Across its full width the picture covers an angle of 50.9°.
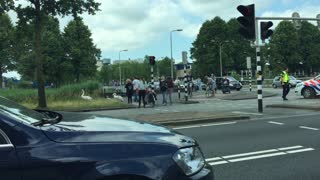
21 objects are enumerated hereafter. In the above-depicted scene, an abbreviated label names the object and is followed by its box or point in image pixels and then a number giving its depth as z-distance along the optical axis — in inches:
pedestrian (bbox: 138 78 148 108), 687.3
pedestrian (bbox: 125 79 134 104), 777.4
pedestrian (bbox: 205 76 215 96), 965.9
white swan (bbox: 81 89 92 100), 767.4
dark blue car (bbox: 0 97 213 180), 84.8
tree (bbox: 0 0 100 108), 620.5
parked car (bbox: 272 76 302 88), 1430.1
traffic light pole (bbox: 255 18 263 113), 464.6
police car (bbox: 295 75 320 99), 685.6
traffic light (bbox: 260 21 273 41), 473.1
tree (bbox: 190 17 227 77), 2253.3
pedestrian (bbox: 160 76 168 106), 725.5
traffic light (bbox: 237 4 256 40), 460.3
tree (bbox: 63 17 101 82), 1349.0
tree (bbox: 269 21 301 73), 2062.1
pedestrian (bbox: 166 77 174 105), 726.7
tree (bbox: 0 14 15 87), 1128.2
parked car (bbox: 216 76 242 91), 1358.9
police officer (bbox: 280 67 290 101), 682.1
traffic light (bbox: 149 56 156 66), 813.3
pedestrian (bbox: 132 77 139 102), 721.1
